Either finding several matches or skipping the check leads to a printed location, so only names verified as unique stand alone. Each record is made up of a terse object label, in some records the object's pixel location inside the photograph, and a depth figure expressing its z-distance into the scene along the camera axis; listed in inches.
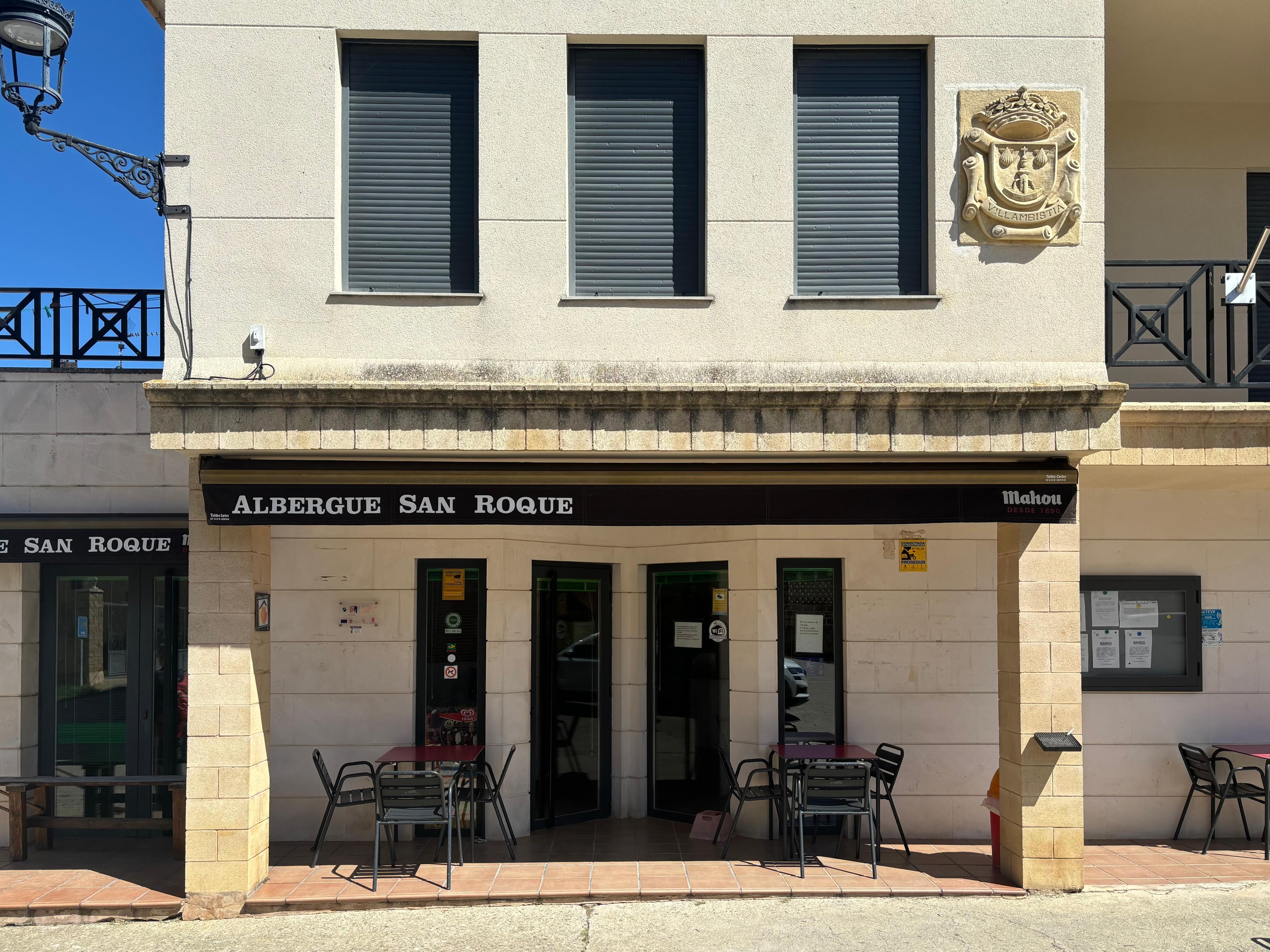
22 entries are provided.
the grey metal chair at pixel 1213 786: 340.5
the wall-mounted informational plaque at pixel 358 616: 366.6
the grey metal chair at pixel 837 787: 313.1
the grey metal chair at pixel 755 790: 336.2
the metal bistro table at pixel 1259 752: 335.0
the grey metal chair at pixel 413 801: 307.3
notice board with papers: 369.1
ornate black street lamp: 269.1
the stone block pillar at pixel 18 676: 358.3
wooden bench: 331.0
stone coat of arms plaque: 291.4
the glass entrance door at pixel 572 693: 380.2
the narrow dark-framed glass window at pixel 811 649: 366.3
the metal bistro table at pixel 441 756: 327.3
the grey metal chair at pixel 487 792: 337.1
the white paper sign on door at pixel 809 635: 369.7
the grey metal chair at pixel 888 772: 331.6
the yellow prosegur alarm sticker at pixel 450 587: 372.2
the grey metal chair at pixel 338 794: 327.6
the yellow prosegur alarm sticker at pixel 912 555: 367.9
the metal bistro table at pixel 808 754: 328.2
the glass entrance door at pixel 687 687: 383.6
